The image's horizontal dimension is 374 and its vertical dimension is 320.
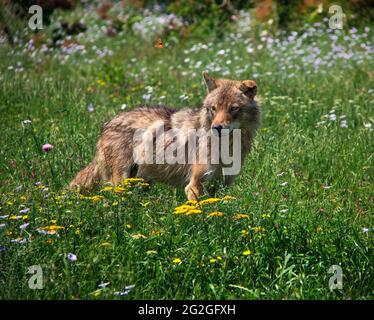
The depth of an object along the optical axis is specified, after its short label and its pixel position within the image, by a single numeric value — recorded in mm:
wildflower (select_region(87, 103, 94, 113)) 8795
